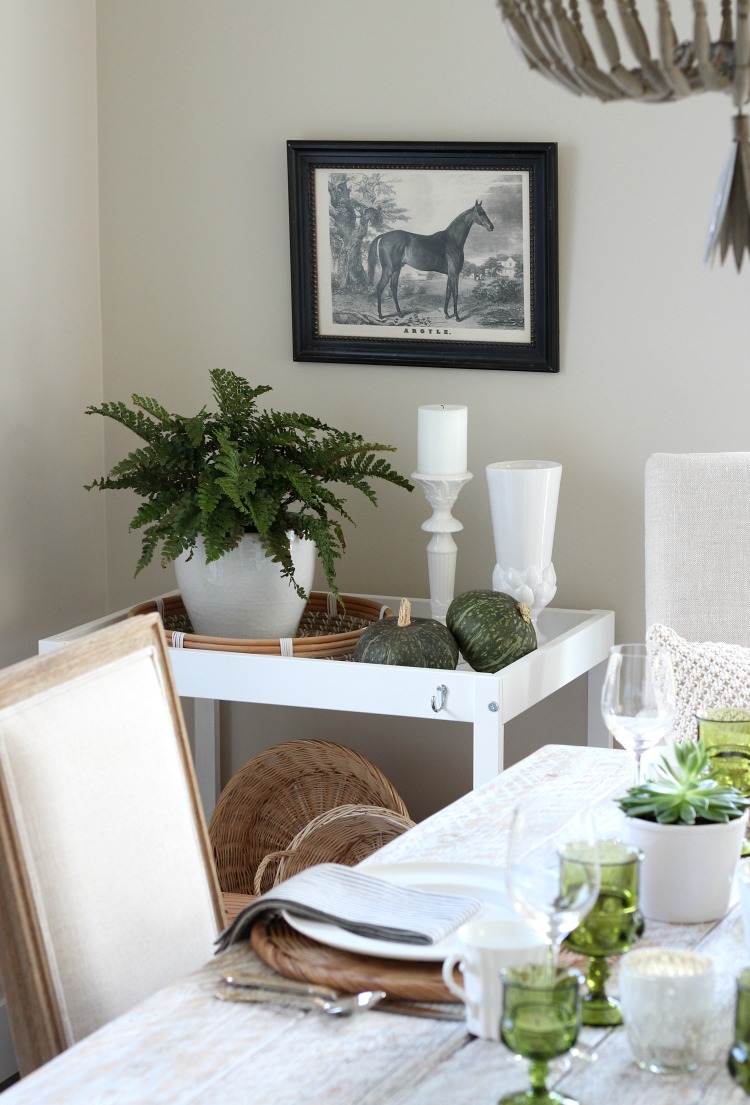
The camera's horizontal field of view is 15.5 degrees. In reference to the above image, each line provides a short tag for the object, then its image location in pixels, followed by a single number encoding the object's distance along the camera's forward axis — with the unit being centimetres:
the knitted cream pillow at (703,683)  384
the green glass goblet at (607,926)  263
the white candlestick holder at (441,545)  435
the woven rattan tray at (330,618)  423
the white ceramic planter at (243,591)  424
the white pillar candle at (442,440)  429
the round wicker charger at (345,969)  270
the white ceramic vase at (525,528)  422
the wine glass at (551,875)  257
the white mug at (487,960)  245
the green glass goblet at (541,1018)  223
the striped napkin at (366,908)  288
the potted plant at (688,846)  305
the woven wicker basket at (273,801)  447
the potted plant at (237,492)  417
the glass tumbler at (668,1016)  239
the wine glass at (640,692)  328
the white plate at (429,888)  282
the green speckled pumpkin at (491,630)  411
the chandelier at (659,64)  271
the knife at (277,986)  273
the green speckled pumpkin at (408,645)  406
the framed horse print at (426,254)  440
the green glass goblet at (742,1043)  228
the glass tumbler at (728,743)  335
